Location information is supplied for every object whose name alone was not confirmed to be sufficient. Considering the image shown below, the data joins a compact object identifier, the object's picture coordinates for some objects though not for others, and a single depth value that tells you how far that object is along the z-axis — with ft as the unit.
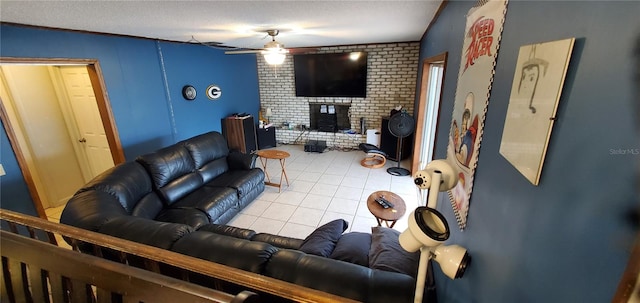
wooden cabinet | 17.62
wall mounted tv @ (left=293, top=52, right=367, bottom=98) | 17.35
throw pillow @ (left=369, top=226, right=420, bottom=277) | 5.10
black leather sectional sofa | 4.36
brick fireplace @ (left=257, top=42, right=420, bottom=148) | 16.93
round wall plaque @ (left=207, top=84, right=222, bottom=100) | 16.35
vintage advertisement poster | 3.33
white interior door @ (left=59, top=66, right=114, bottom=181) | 11.48
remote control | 8.46
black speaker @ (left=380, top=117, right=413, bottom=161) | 16.17
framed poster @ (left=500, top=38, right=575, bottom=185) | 1.89
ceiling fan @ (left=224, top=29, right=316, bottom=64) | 10.40
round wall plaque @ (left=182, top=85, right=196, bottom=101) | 14.61
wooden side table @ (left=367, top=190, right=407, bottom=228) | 8.01
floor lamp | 2.64
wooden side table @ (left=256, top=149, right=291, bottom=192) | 12.95
